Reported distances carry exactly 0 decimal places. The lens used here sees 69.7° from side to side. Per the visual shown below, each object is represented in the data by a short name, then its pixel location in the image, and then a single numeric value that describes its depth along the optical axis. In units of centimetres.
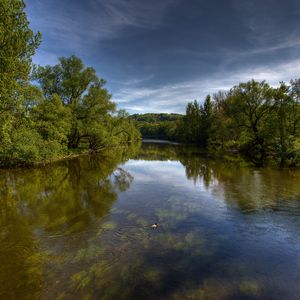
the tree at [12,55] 1402
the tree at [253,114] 3117
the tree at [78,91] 3209
